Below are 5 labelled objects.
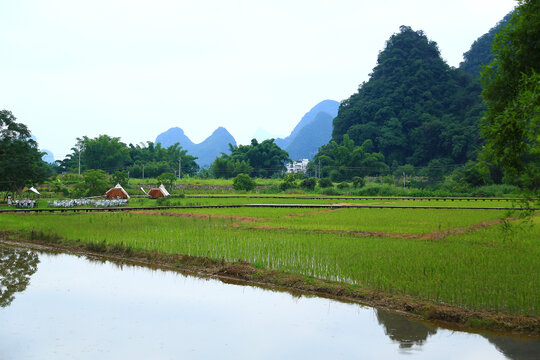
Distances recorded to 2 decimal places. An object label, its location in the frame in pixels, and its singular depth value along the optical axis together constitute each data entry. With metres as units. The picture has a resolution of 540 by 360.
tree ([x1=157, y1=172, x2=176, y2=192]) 41.28
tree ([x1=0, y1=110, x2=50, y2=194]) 27.66
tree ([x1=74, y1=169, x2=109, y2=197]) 34.19
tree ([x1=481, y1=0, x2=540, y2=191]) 7.11
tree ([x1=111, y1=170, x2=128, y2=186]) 40.95
